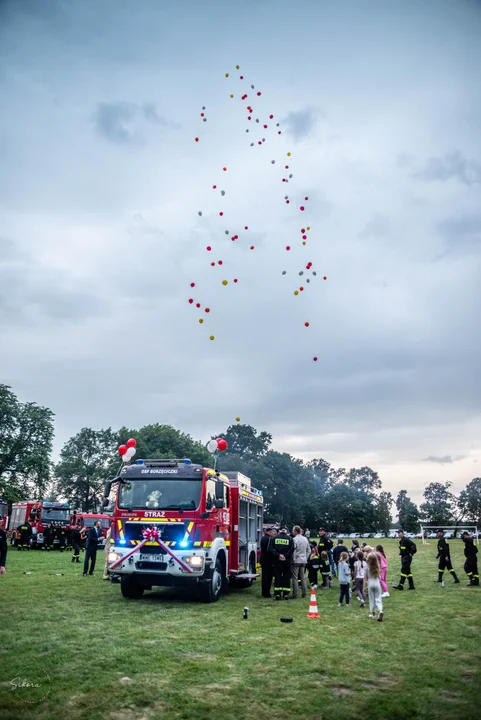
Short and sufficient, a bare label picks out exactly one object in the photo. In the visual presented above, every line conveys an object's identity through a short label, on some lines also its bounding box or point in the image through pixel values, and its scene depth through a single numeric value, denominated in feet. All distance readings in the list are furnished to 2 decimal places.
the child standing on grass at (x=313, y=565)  53.01
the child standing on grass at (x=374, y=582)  36.58
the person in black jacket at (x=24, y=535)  115.44
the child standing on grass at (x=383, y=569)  47.99
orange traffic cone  38.09
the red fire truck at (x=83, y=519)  126.50
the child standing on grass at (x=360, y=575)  44.97
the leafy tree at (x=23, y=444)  179.63
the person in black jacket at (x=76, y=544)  84.53
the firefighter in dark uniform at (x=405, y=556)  56.70
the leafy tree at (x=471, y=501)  422.82
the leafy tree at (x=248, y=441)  364.38
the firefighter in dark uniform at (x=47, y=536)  116.47
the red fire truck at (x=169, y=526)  40.98
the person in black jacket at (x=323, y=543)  57.41
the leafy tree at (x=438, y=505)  400.08
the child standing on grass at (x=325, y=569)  56.37
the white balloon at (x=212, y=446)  49.78
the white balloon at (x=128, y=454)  53.88
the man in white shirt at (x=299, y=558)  48.75
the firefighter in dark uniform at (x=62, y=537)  117.91
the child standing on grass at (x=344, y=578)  44.62
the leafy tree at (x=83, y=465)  277.23
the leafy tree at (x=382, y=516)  360.28
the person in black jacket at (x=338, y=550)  51.95
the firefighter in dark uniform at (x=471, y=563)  59.98
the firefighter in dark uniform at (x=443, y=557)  61.46
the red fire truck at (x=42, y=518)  116.26
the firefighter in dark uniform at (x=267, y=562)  47.78
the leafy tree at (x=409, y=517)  390.21
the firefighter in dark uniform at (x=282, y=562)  46.62
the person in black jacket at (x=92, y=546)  60.03
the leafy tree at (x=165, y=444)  225.97
